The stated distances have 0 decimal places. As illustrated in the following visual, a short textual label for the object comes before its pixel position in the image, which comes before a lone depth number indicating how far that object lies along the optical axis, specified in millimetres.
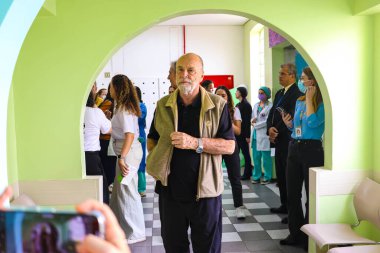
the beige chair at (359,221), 2711
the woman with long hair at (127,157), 3564
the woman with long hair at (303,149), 3324
